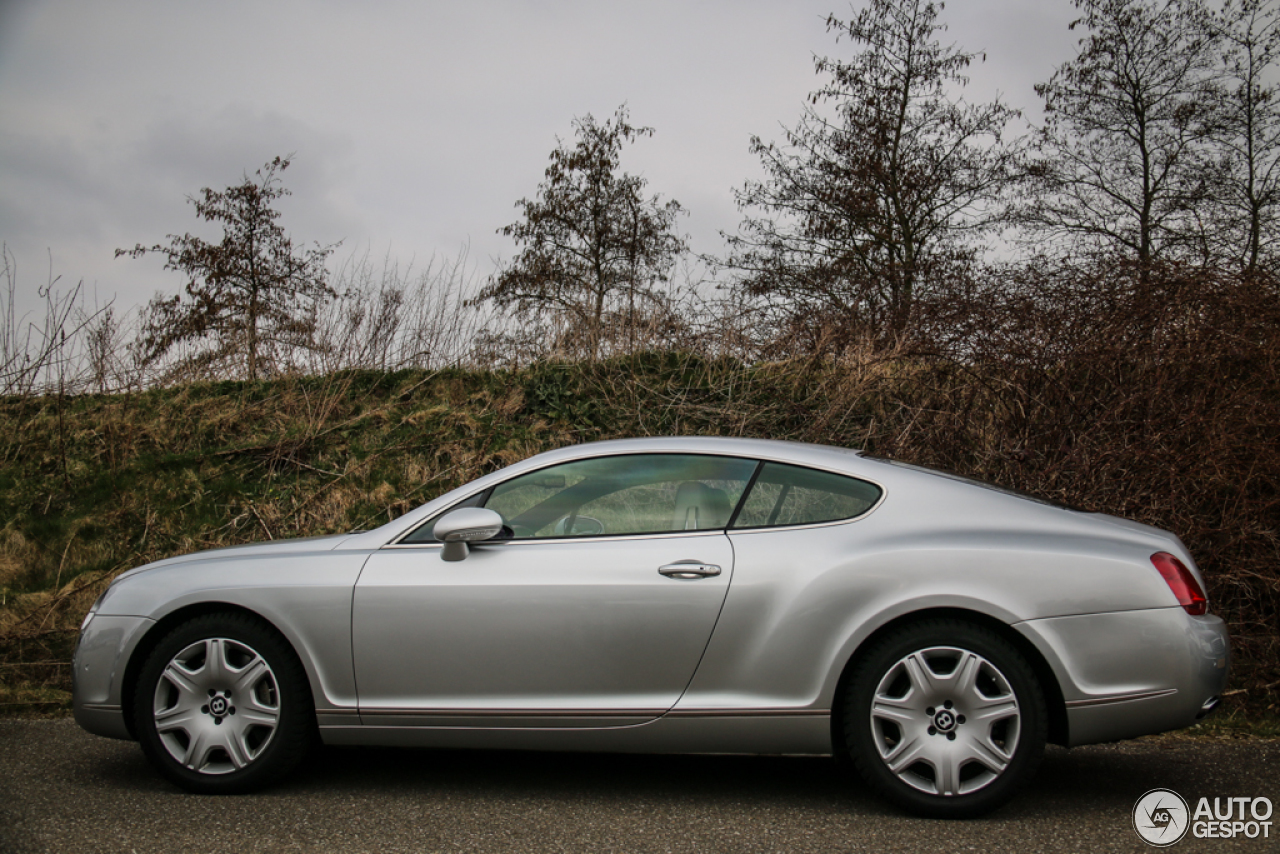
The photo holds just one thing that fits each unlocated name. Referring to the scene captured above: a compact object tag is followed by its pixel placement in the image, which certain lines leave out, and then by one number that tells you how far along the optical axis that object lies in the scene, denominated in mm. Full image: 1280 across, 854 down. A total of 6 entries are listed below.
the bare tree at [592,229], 21953
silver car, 3500
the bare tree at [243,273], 19234
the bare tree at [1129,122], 20562
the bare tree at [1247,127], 19828
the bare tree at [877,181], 18875
